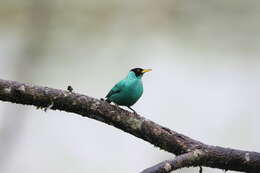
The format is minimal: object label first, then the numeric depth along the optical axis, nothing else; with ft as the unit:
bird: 32.76
